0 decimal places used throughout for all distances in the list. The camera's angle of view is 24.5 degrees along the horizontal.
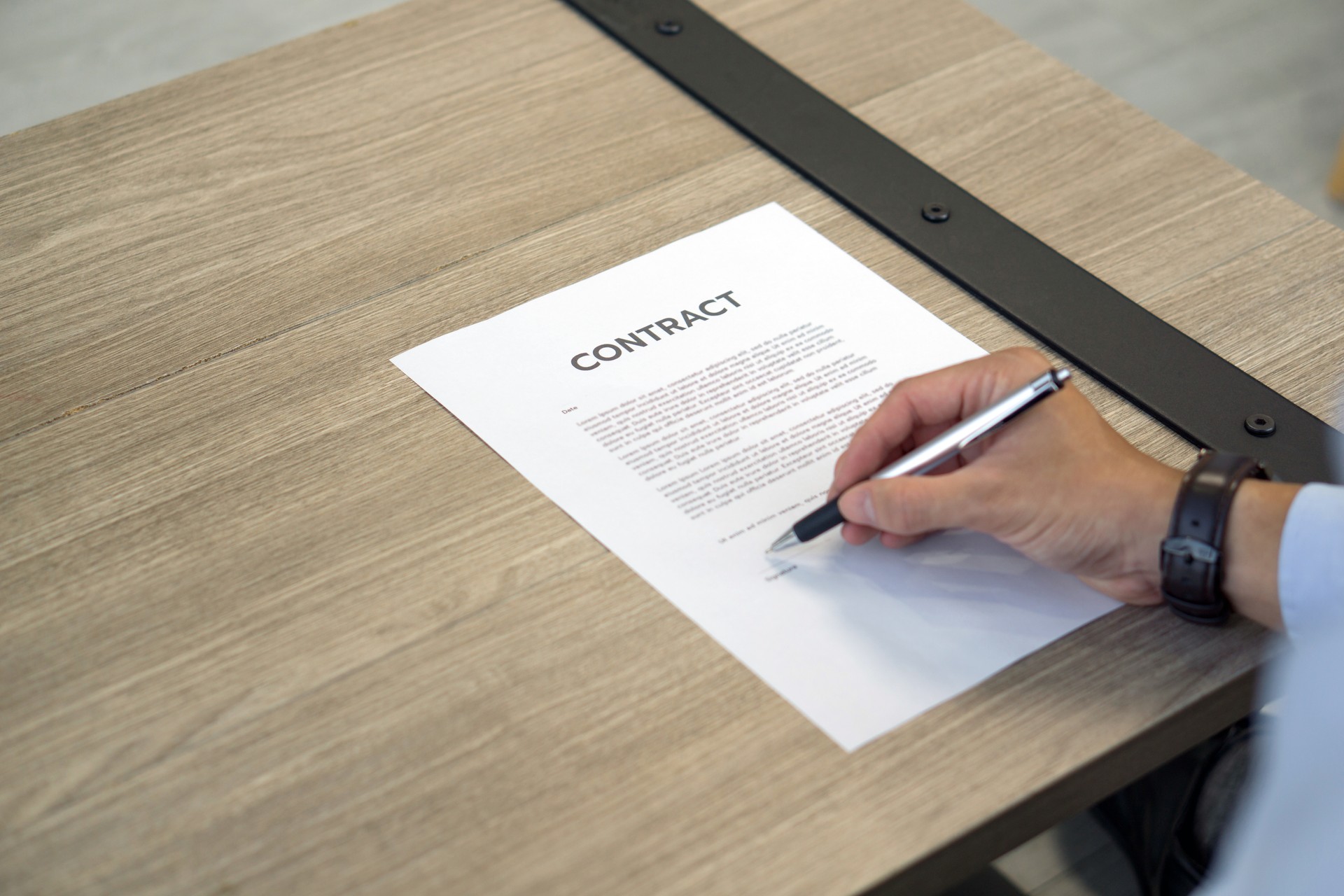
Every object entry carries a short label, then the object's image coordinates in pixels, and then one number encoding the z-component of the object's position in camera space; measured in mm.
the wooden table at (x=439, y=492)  1261
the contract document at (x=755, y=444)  1310
